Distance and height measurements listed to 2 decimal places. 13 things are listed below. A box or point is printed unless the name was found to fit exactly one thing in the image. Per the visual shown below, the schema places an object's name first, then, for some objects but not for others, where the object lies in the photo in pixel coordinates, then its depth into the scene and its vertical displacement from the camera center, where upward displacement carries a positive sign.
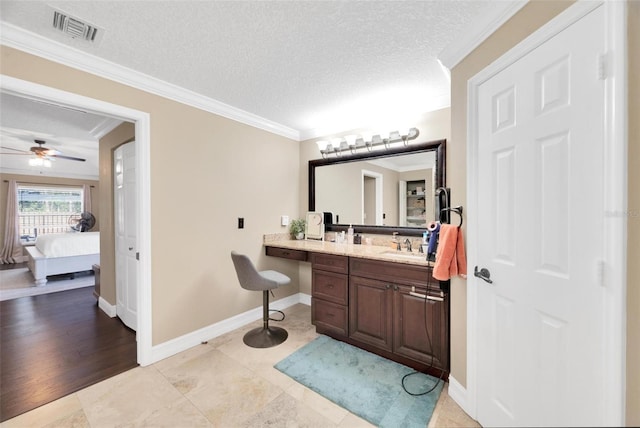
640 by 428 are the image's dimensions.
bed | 4.44 -0.76
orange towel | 1.59 -0.28
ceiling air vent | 1.45 +1.11
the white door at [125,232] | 2.76 -0.22
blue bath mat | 1.61 -1.26
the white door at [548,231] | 0.76 -0.07
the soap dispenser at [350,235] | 3.10 -0.28
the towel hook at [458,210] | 1.63 +0.01
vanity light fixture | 2.65 +0.80
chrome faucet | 2.68 -0.32
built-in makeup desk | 1.95 -0.79
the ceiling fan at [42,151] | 4.29 +1.04
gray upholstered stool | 2.38 -0.70
